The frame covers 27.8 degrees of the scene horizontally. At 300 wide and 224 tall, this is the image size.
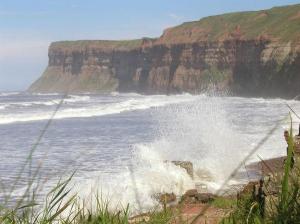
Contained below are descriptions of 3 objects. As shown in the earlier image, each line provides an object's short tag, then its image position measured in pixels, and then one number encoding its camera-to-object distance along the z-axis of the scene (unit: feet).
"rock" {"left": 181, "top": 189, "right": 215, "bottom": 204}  32.46
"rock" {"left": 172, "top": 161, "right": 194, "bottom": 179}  45.19
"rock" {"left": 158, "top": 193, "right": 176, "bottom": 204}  36.14
